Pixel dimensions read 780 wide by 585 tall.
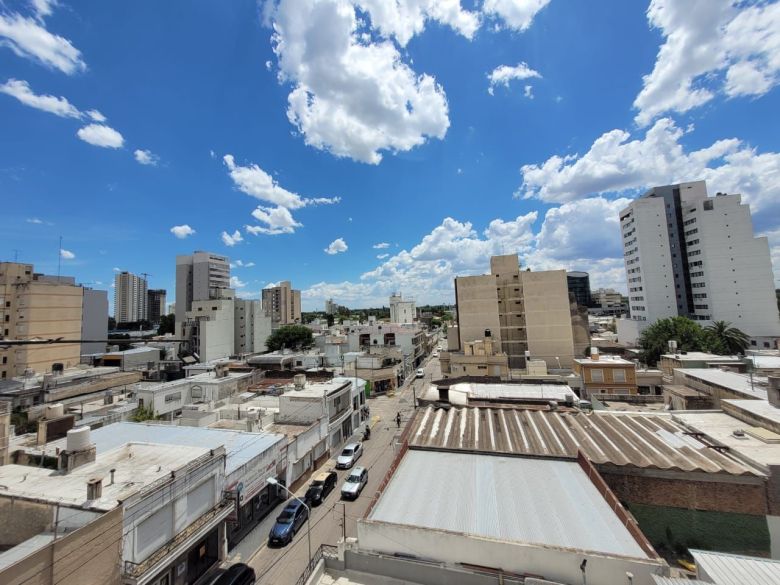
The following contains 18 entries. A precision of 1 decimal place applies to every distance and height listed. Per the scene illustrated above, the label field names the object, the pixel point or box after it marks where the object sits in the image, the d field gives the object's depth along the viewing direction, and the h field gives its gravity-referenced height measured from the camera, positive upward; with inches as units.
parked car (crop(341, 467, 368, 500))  760.3 -368.1
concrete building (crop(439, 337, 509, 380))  1560.0 -187.8
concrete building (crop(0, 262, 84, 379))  1738.4 +111.9
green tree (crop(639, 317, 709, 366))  1720.0 -128.1
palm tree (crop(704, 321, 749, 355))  1775.3 -153.8
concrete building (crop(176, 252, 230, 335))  3880.4 +611.7
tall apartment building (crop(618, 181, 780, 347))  2388.0 +377.3
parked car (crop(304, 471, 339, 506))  743.9 -367.4
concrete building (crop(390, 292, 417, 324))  4040.4 +147.4
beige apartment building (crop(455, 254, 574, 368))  1688.0 +41.5
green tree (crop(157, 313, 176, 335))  4064.2 +81.8
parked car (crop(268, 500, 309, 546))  607.5 -366.5
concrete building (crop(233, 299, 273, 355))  2783.0 +15.6
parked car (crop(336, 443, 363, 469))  911.4 -361.2
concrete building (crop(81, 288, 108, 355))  2623.0 +147.3
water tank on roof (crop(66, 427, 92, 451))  495.8 -152.0
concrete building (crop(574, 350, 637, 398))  1262.3 -233.1
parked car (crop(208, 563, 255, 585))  488.0 -360.6
